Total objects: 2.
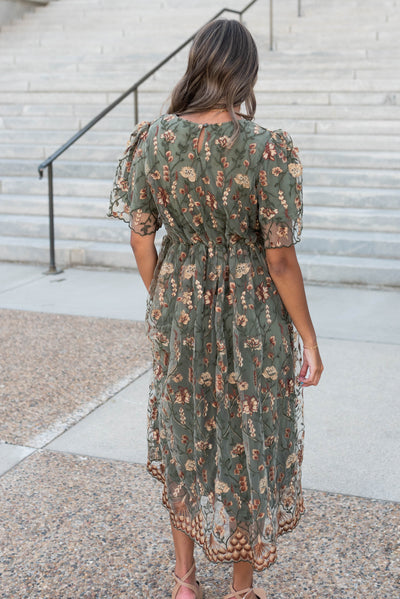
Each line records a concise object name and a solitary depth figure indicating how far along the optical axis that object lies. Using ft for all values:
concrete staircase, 24.57
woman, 6.73
